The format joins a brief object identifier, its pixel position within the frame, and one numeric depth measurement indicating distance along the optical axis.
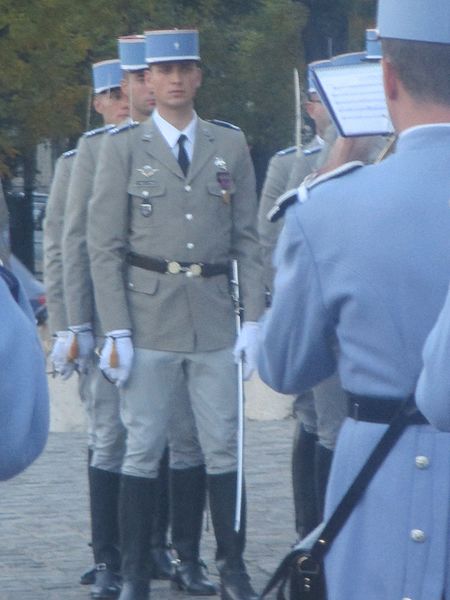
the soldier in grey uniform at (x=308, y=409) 11.72
